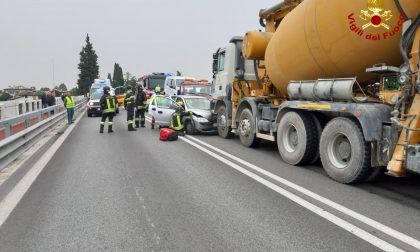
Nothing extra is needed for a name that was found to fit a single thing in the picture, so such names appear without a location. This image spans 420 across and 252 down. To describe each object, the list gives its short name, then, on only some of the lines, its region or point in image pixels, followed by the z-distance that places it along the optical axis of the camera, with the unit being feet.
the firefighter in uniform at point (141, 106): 52.29
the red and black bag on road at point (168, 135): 38.40
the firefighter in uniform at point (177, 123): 42.14
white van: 86.16
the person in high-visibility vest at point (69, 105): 59.00
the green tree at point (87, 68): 343.05
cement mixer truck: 17.99
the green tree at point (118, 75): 444.06
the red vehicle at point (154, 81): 105.90
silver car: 43.52
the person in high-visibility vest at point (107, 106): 47.67
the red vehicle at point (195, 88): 72.69
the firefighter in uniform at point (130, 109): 48.70
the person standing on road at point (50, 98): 67.62
